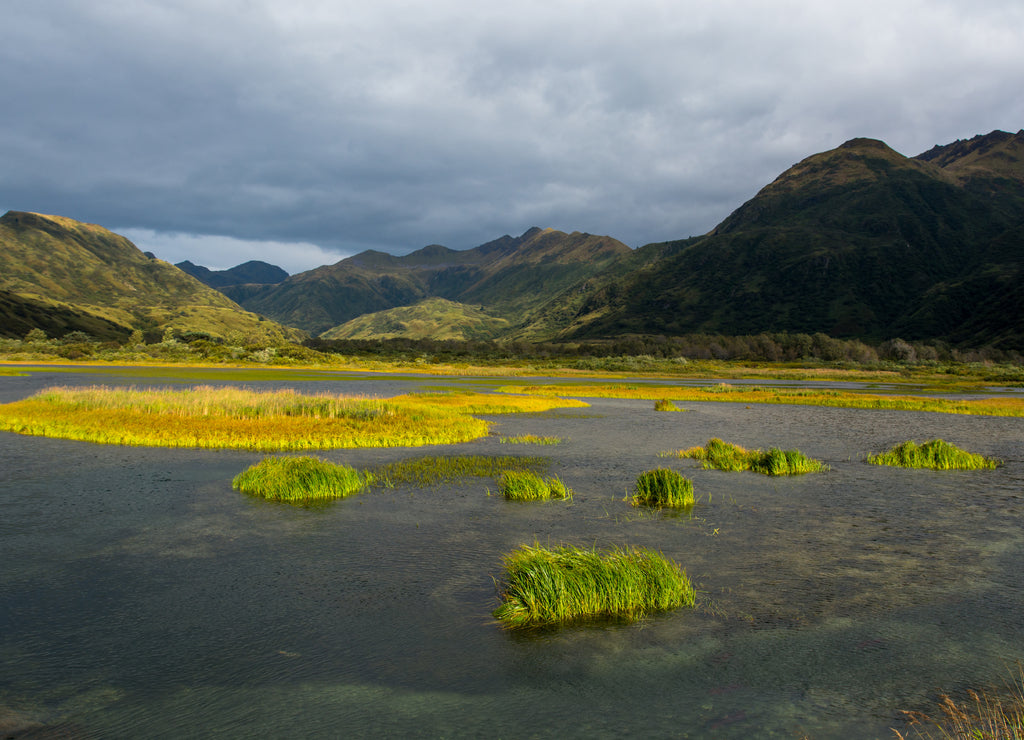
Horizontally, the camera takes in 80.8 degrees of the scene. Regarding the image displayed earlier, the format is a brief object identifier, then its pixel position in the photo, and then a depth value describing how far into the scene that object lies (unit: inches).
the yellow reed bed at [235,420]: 1460.4
